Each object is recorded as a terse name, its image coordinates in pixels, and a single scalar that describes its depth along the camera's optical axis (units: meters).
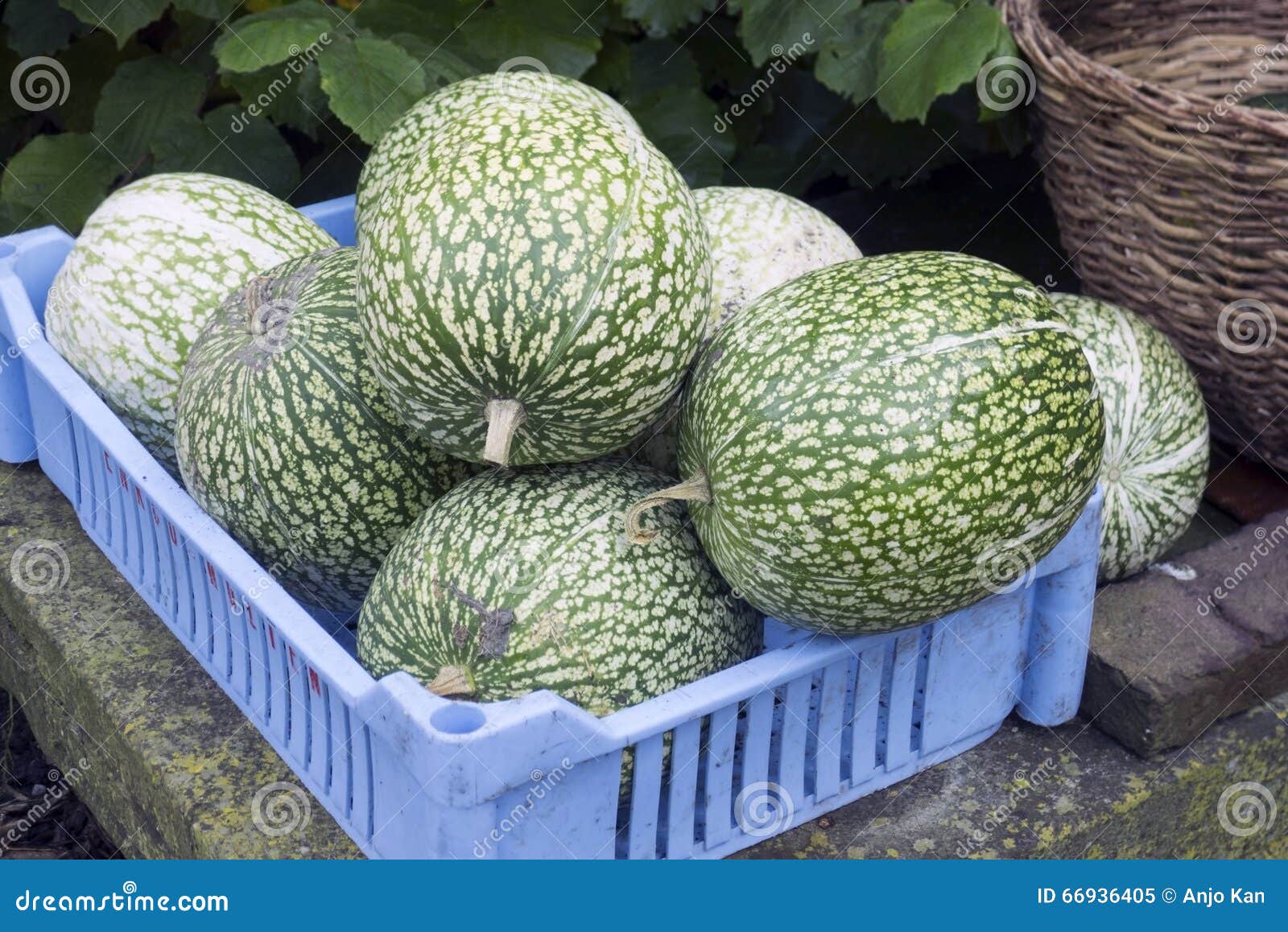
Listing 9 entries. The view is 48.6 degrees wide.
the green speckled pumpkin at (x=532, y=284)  1.67
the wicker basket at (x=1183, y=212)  2.33
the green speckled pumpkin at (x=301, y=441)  1.95
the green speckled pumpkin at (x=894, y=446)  1.64
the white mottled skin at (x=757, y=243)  2.07
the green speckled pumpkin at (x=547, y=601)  1.74
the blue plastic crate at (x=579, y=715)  1.58
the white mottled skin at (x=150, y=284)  2.18
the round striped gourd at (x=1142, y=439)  2.26
